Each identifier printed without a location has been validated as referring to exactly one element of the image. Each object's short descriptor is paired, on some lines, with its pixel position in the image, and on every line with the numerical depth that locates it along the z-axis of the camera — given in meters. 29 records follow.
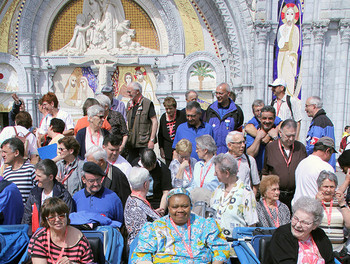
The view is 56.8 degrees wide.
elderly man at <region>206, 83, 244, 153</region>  5.30
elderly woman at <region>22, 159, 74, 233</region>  3.34
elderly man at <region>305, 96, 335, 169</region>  5.09
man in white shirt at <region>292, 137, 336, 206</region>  3.75
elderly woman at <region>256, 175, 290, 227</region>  3.48
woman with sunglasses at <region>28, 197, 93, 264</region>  2.69
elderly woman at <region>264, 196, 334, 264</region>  2.62
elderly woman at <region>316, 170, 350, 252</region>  3.23
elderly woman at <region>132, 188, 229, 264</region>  2.79
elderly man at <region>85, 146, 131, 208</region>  3.75
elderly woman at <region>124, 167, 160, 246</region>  3.26
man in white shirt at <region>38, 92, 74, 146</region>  5.48
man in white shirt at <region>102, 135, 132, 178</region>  4.12
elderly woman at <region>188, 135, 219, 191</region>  4.14
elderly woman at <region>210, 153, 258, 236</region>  3.32
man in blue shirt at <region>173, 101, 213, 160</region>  5.04
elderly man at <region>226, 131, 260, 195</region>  4.06
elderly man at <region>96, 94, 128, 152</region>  5.18
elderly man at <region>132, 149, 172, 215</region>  4.02
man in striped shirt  3.83
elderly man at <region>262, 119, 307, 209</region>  4.19
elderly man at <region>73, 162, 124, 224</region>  3.37
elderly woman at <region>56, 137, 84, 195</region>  3.96
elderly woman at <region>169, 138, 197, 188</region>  4.43
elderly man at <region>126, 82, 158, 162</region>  5.65
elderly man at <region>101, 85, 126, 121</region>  5.70
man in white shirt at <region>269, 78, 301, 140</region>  5.36
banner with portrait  10.17
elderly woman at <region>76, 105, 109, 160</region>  4.48
